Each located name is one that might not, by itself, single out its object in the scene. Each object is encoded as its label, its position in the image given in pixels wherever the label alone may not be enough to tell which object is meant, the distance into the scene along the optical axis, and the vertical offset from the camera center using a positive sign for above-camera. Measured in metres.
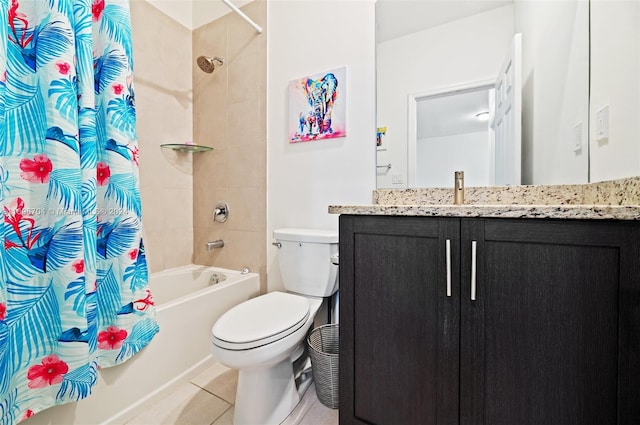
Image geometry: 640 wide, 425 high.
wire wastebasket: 1.25 -0.79
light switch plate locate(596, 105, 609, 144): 0.86 +0.27
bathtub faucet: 1.90 -0.26
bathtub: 1.08 -0.73
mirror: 1.04 +0.59
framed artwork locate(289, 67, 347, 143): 1.57 +0.62
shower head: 1.85 +1.01
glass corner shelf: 1.90 +0.44
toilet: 1.01 -0.49
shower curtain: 0.87 -0.01
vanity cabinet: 0.62 -0.30
